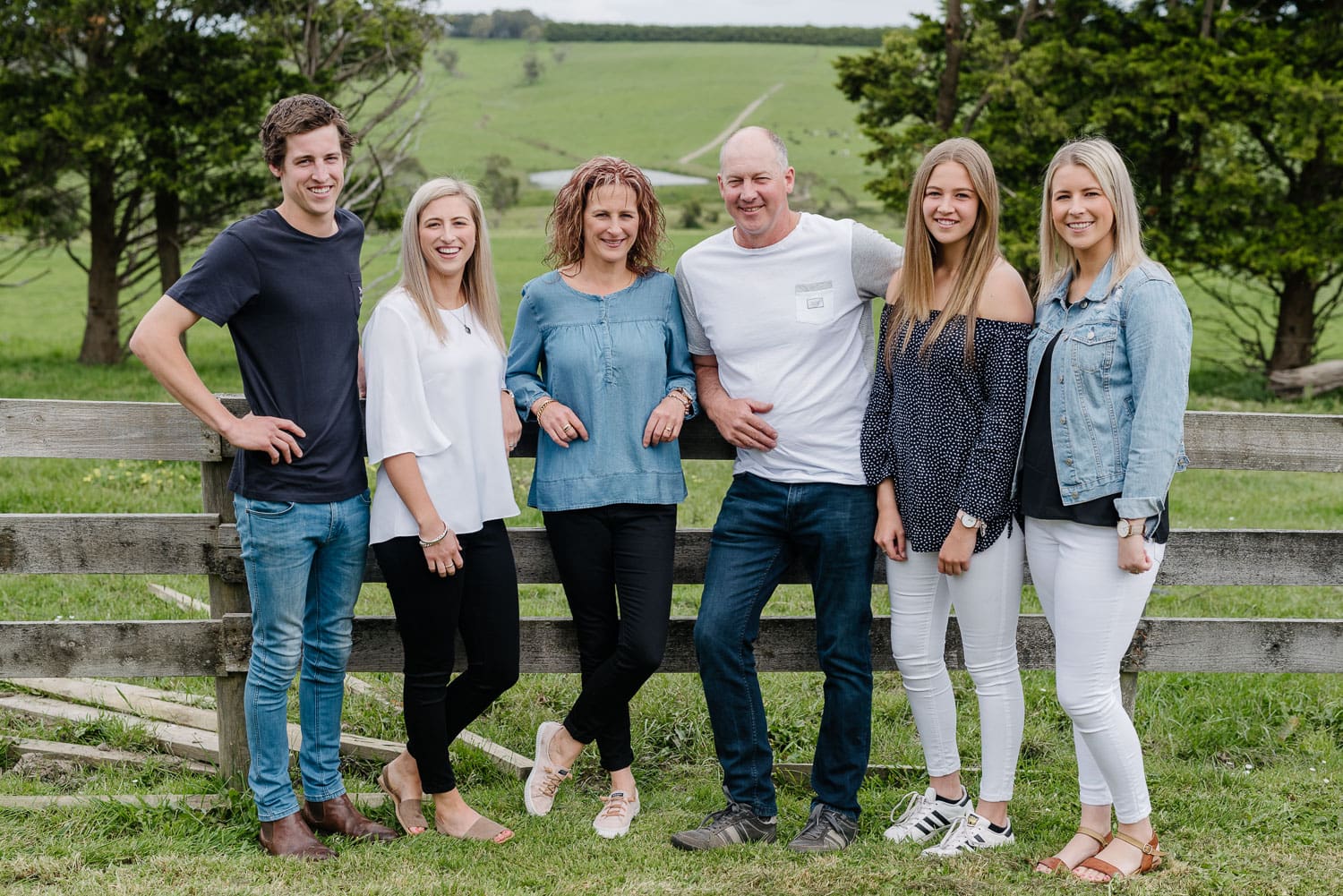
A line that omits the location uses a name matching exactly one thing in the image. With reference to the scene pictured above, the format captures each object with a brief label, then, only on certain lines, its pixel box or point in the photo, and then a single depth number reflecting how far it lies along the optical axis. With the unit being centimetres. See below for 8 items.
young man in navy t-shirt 370
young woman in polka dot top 379
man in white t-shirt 402
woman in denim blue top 401
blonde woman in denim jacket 354
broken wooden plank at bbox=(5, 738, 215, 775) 463
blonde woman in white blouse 381
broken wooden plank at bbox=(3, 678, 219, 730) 495
